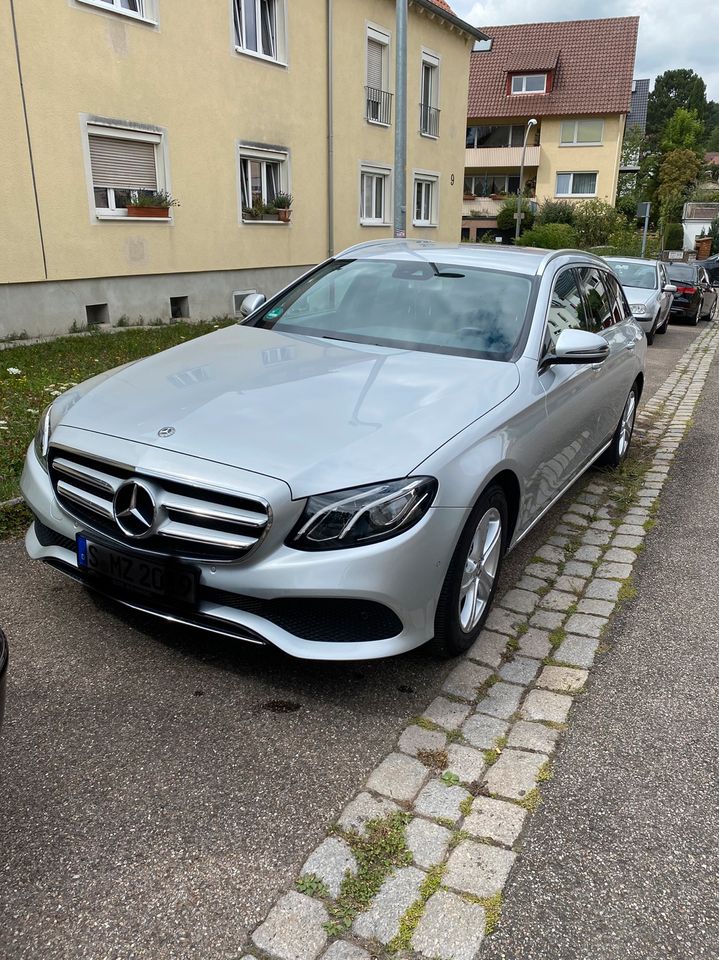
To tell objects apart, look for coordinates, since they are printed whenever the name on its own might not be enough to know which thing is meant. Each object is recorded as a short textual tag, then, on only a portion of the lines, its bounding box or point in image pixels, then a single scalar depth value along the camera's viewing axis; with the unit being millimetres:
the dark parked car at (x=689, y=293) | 18984
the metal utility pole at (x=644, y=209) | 26781
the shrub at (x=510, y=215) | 41500
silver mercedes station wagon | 2729
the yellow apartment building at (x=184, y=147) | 10867
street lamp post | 38344
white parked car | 14152
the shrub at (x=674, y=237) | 45812
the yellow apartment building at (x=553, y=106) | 43562
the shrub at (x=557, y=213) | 40750
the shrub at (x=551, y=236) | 34531
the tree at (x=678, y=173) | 56062
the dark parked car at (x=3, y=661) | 1775
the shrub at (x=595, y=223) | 39469
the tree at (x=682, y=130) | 73250
